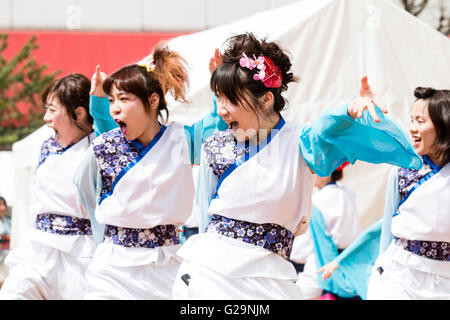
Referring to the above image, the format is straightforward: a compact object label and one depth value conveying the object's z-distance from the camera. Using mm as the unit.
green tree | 13531
